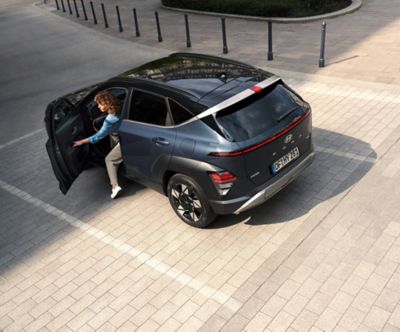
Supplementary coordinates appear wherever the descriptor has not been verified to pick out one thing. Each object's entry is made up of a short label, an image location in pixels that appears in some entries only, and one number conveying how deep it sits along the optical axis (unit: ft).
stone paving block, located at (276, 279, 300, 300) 13.97
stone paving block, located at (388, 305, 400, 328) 12.51
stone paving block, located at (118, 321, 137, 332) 13.53
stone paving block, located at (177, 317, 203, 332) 13.28
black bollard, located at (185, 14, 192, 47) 43.68
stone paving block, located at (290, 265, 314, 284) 14.50
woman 18.69
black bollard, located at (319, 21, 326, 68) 31.72
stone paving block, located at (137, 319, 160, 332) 13.44
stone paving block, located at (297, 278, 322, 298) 13.91
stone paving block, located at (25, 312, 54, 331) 14.11
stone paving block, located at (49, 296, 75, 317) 14.58
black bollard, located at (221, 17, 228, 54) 39.81
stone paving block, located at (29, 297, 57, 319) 14.62
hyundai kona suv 15.52
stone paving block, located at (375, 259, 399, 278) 14.27
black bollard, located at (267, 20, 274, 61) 36.35
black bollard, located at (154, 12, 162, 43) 47.03
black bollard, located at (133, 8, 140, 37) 51.24
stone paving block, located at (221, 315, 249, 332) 13.09
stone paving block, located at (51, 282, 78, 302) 15.20
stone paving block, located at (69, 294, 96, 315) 14.56
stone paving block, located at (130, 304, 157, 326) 13.79
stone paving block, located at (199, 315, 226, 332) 13.19
